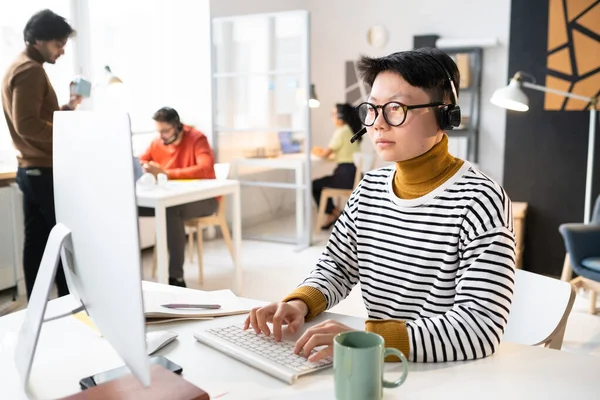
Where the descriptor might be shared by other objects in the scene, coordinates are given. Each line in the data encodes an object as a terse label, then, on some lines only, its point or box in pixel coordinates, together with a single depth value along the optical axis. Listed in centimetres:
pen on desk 134
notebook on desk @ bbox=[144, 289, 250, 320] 129
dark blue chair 335
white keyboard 101
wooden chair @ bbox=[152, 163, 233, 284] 409
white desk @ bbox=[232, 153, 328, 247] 510
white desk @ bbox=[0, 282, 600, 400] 95
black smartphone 99
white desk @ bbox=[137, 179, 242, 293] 330
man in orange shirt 386
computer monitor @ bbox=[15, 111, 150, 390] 74
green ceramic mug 86
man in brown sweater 290
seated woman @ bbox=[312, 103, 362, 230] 555
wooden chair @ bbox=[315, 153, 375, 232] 547
